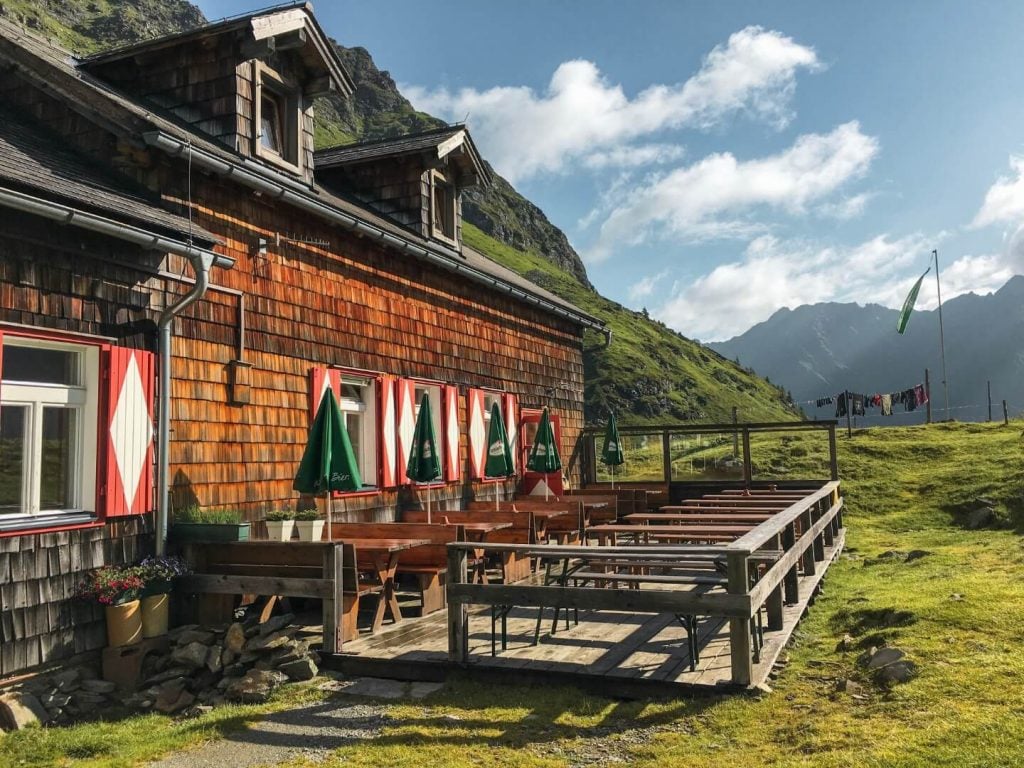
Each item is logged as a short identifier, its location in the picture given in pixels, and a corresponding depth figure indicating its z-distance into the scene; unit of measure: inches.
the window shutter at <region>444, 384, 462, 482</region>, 479.2
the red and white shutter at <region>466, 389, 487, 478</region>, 515.8
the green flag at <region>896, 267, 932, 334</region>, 1417.2
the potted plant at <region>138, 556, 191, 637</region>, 264.7
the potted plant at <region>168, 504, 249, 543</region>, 282.7
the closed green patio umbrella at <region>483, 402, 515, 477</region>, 480.7
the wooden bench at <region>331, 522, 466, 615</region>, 319.9
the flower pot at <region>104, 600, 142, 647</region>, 256.2
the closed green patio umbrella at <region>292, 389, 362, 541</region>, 295.7
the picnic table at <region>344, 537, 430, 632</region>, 281.7
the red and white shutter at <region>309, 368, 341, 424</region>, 373.1
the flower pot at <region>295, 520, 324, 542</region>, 337.7
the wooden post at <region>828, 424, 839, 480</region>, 577.0
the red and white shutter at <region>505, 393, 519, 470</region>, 565.0
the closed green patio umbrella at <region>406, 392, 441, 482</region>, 385.4
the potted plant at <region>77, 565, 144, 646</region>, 252.7
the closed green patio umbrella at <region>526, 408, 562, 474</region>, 513.3
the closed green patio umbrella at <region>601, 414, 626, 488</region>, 597.8
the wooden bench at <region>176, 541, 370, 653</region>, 259.3
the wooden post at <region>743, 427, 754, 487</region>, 592.3
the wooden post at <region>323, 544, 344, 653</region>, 258.2
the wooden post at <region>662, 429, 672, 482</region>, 605.9
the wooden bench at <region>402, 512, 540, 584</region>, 366.3
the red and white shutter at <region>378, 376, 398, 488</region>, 418.9
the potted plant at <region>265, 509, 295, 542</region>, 331.0
